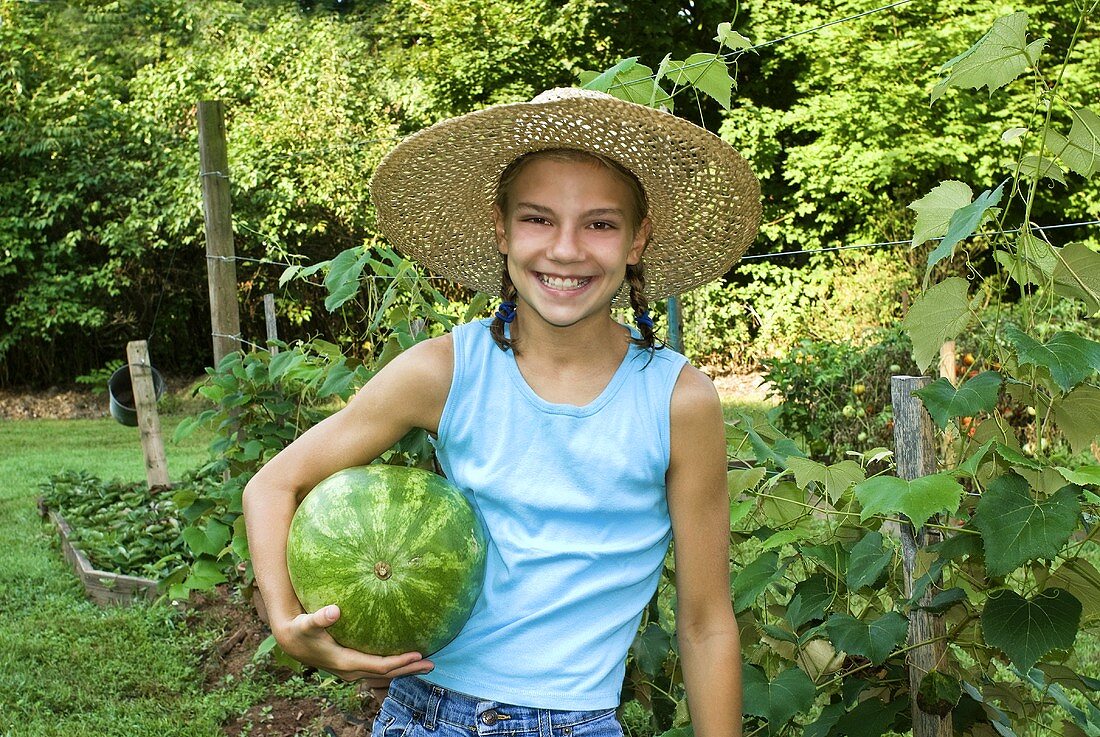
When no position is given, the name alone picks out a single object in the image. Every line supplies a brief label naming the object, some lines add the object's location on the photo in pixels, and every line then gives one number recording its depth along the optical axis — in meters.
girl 1.78
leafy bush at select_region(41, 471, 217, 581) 6.05
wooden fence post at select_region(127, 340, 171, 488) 7.57
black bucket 9.36
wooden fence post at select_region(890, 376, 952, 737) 2.14
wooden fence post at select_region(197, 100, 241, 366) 5.37
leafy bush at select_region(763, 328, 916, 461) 8.29
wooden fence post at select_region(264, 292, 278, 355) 7.53
